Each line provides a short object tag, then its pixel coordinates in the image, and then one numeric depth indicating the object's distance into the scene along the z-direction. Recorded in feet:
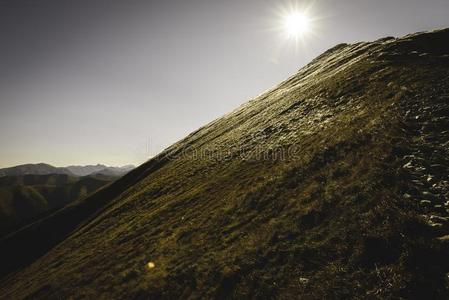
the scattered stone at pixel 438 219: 32.22
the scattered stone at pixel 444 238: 29.69
